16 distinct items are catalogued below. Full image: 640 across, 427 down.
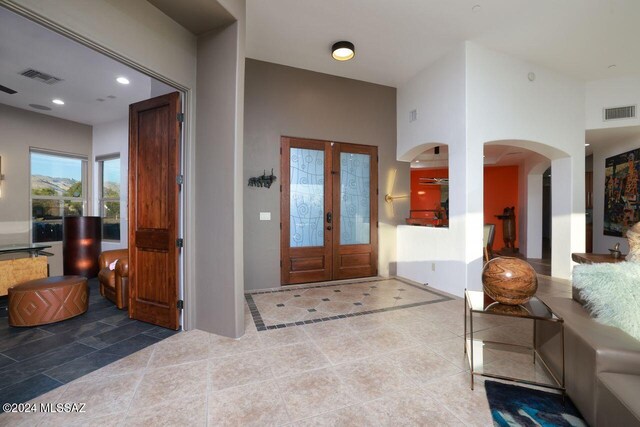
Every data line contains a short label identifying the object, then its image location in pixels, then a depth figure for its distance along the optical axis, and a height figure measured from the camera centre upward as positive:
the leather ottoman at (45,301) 3.03 -0.98
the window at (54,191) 5.43 +0.47
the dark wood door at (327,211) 4.67 +0.04
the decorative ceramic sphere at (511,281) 1.92 -0.47
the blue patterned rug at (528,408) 1.63 -1.23
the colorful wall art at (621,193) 5.24 +0.40
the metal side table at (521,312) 1.84 -0.69
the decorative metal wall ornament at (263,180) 4.41 +0.53
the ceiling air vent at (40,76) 3.92 +1.99
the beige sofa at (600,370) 1.31 -0.83
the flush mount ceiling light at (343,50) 3.99 +2.35
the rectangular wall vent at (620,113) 4.89 +1.77
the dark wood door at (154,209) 2.94 +0.05
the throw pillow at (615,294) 1.58 -0.50
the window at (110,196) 6.19 +0.40
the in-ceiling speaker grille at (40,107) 5.04 +1.96
